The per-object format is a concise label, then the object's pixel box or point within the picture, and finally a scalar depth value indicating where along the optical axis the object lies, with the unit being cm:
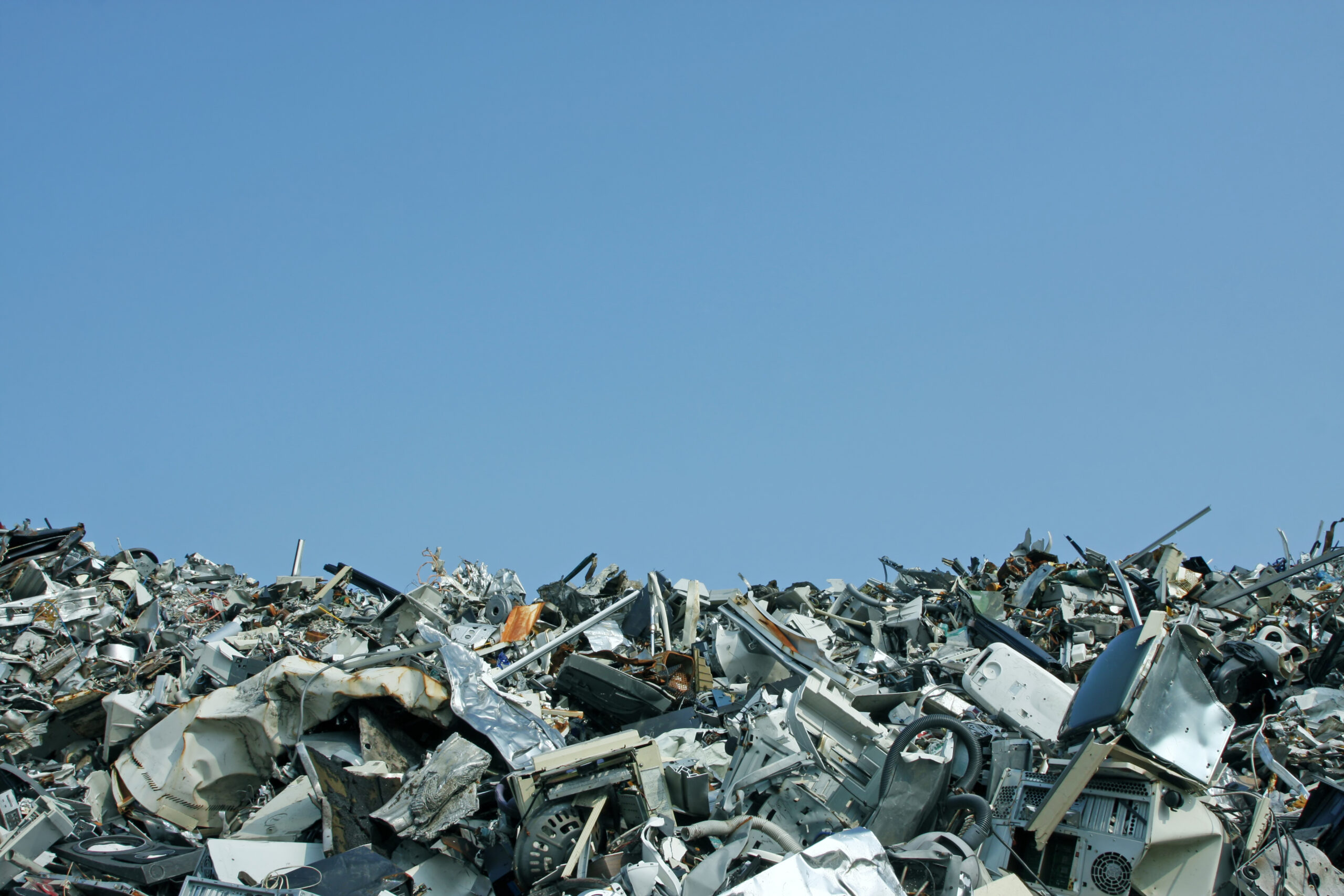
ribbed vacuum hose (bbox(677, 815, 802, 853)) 498
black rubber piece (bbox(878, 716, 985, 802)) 552
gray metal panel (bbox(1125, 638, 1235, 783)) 504
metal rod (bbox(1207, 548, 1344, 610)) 1075
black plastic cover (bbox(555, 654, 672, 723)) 773
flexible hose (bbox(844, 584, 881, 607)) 1233
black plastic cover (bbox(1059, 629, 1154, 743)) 521
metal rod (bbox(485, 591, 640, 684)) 812
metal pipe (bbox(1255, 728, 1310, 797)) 616
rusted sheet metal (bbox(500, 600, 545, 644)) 1027
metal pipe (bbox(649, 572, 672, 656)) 1060
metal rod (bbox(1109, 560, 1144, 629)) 885
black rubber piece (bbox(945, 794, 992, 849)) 527
